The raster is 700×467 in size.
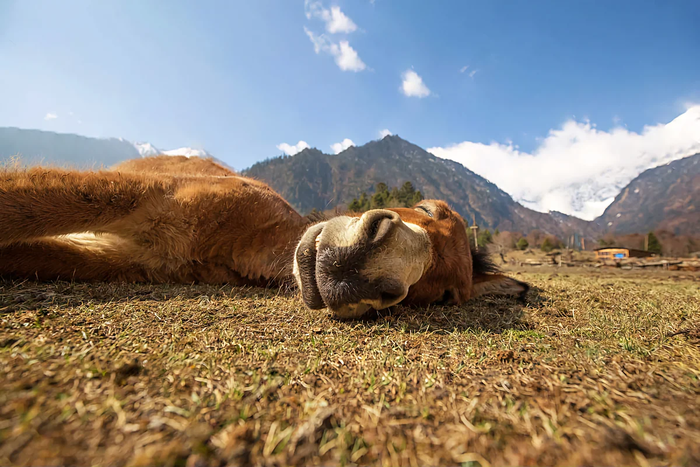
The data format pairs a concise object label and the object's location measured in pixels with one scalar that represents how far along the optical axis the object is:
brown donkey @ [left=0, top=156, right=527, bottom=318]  0.34
